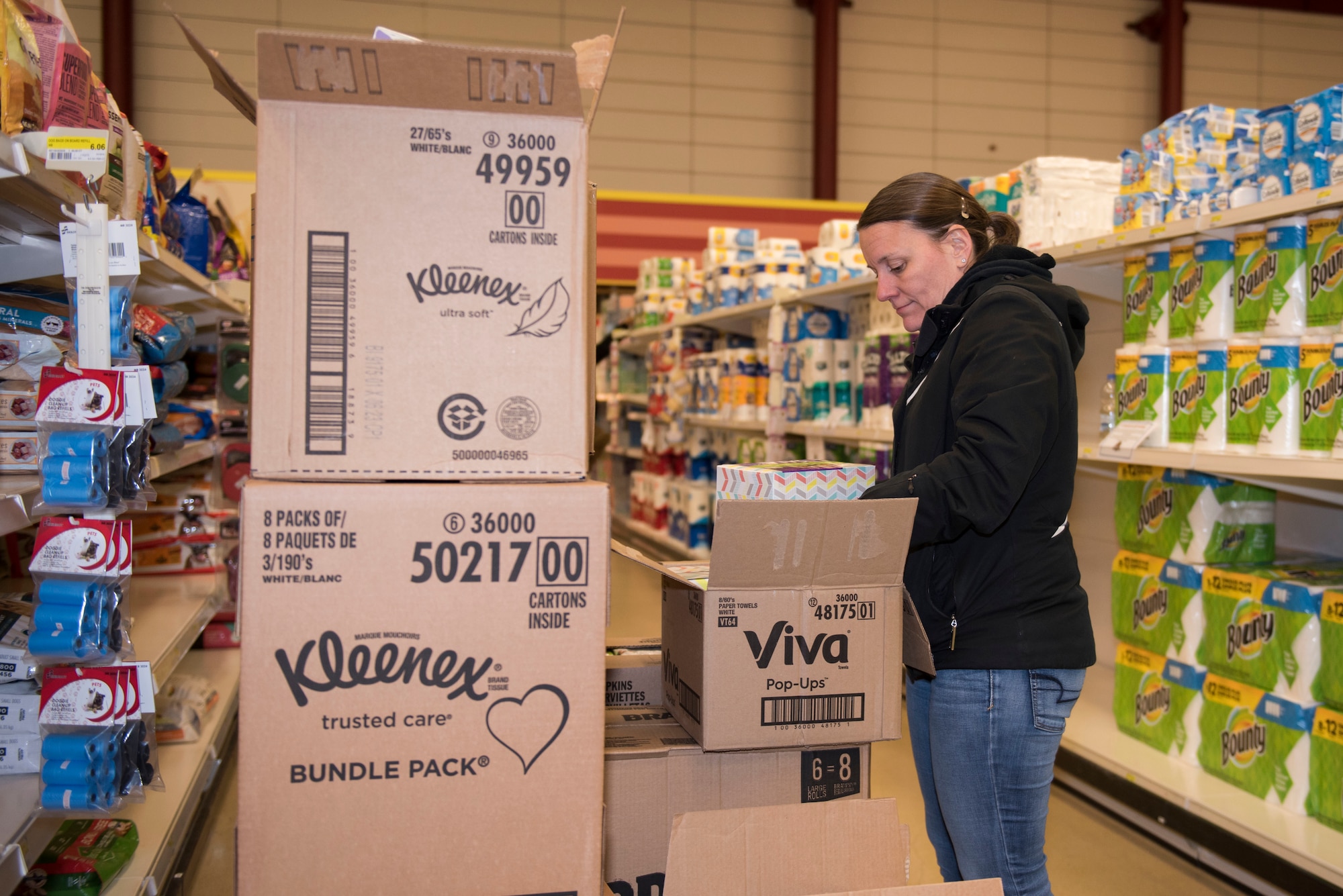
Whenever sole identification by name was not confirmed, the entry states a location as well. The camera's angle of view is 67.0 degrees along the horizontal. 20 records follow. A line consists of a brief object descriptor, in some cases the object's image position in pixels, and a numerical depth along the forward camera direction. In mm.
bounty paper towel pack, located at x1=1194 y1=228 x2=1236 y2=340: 2551
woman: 1403
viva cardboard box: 1331
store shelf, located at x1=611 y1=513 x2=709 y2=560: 5873
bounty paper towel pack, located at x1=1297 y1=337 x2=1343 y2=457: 2250
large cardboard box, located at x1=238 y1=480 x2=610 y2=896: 1093
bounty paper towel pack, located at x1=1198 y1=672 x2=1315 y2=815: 2432
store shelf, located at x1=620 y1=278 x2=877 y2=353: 4103
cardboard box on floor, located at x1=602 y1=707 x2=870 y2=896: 1423
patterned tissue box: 1435
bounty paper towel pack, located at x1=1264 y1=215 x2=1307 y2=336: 2363
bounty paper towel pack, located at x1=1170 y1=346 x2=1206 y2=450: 2609
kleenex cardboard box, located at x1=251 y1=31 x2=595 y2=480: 1094
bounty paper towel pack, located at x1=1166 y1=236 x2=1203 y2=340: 2629
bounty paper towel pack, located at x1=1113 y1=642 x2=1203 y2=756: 2805
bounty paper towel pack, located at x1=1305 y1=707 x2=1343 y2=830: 2328
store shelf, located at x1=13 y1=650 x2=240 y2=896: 2121
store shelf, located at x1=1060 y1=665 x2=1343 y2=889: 2250
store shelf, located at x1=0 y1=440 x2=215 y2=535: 1646
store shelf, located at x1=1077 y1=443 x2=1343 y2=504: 2186
